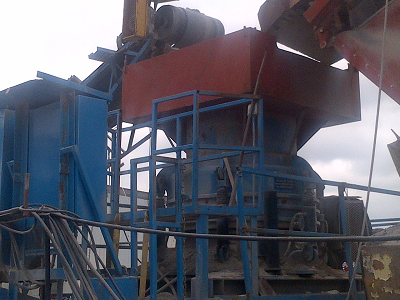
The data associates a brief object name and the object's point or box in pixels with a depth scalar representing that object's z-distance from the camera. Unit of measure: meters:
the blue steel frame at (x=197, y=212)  5.27
